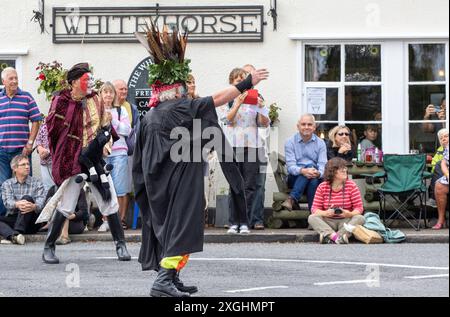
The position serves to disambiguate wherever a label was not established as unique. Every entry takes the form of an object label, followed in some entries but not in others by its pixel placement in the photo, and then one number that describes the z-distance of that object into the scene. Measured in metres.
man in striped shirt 16.77
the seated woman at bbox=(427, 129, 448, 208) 16.83
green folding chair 16.47
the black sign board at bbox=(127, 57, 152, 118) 18.75
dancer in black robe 9.55
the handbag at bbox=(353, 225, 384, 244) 14.95
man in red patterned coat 12.56
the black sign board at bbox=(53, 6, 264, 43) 18.56
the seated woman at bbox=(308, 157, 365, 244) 15.21
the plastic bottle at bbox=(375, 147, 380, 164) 18.01
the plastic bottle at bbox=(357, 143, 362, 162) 18.31
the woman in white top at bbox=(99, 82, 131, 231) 16.56
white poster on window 18.67
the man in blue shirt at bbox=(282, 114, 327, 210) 16.70
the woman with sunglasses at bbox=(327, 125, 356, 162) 17.40
